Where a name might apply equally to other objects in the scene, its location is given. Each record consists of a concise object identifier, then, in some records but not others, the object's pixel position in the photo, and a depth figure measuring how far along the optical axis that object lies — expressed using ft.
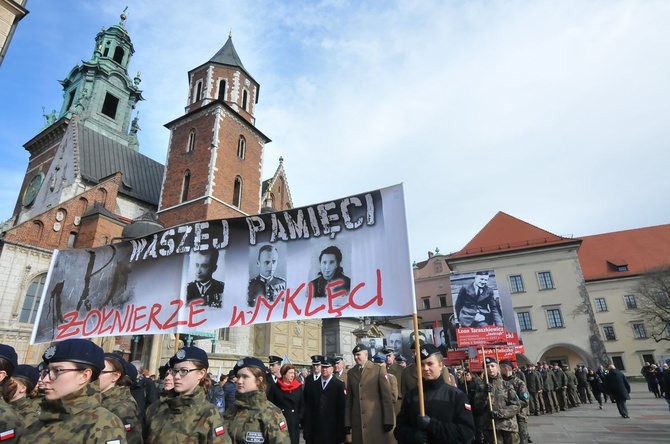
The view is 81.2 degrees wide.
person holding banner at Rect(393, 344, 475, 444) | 11.12
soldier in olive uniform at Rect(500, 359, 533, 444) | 21.21
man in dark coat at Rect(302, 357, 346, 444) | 19.60
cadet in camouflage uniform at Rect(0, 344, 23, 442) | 8.27
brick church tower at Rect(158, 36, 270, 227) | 81.10
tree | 107.34
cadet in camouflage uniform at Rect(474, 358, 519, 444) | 19.47
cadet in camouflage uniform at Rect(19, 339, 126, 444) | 7.13
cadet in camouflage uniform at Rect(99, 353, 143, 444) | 11.23
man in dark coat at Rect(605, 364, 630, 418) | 37.91
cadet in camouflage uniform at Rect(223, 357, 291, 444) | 11.16
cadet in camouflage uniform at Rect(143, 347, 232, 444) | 9.70
